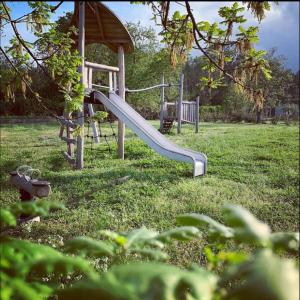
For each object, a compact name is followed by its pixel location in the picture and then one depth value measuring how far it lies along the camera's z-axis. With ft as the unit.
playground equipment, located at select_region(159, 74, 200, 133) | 52.95
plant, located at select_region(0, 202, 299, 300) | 1.94
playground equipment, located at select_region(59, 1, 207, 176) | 25.68
